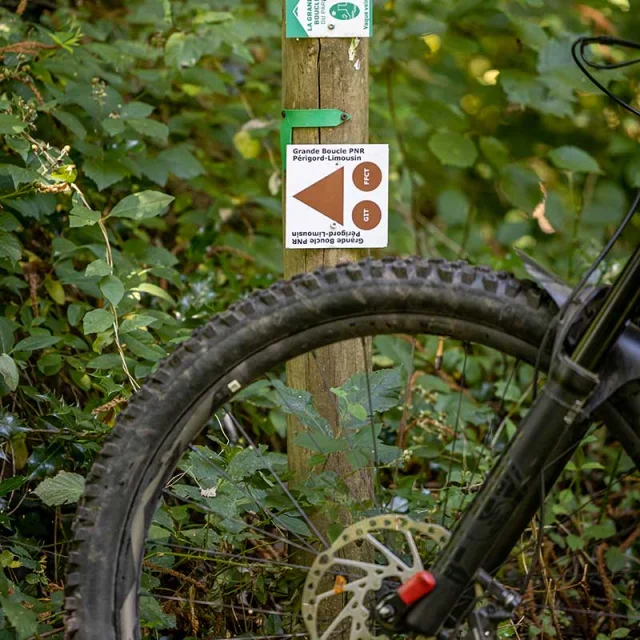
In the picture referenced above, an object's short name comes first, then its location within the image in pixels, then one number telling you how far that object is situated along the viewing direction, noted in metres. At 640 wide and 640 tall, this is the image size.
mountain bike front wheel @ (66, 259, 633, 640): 2.91
